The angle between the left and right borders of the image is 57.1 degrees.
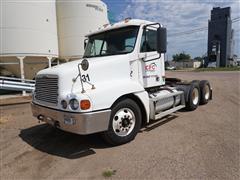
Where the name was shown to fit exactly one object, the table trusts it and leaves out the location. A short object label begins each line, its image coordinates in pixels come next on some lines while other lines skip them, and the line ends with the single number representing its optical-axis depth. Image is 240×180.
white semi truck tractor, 4.11
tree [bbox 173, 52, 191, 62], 115.25
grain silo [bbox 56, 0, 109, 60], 16.30
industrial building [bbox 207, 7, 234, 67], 55.09
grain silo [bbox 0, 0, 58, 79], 13.17
